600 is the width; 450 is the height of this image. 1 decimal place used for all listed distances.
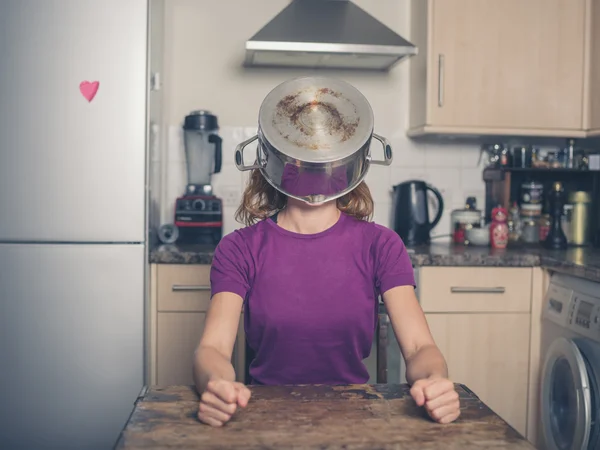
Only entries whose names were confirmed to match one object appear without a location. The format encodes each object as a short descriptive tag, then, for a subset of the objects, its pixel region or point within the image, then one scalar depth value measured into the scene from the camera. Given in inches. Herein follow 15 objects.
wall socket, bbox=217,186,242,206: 114.7
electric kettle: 109.0
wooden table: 33.8
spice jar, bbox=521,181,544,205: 113.9
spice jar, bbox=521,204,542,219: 113.8
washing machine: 78.4
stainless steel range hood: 97.4
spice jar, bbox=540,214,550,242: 115.3
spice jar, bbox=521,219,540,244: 115.4
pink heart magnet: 91.4
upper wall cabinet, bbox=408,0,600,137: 105.9
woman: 52.8
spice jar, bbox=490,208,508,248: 109.4
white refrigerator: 91.1
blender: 106.1
